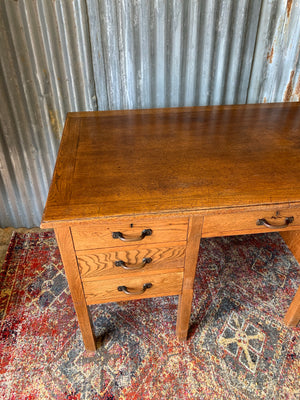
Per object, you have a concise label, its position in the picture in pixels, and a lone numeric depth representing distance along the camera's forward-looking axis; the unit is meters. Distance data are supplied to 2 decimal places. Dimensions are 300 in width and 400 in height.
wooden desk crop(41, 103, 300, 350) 0.95
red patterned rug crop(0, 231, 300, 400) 1.26
